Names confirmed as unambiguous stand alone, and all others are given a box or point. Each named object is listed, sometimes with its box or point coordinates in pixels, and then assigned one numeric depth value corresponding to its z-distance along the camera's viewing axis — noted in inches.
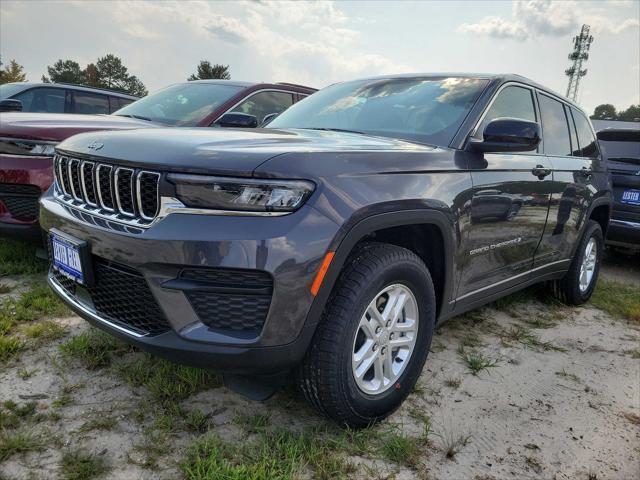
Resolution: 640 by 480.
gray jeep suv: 68.7
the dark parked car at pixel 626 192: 211.2
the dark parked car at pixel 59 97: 254.4
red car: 135.6
